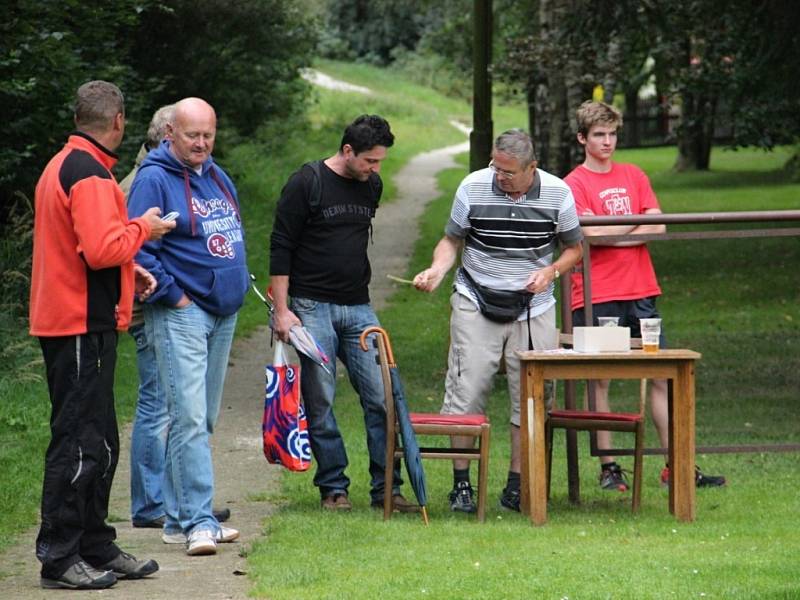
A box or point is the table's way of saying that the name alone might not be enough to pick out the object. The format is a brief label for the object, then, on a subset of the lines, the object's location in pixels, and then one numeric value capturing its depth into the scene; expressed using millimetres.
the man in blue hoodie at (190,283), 13055
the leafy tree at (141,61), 24202
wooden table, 14015
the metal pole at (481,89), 33009
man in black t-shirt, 14637
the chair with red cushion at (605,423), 14813
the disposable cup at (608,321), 14482
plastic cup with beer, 14205
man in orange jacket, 11688
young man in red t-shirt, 16031
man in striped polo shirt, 14570
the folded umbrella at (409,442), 14002
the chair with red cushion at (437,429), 14150
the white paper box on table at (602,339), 14110
